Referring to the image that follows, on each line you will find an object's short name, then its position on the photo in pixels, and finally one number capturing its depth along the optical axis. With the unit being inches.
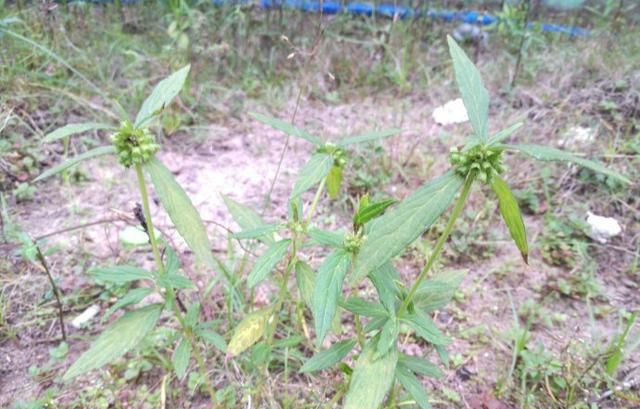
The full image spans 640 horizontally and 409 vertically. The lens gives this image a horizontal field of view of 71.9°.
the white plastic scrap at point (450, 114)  23.6
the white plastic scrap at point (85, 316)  13.6
